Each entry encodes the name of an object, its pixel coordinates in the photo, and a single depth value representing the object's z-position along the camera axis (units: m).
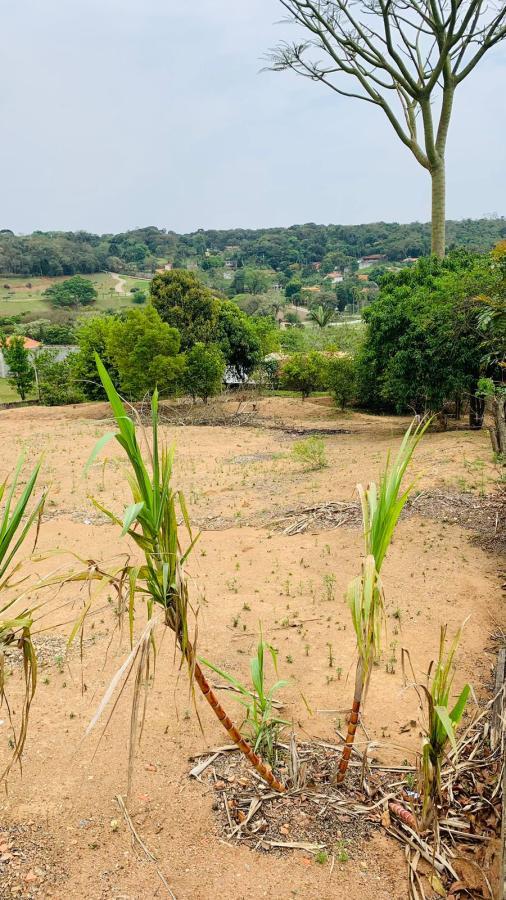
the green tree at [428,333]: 12.35
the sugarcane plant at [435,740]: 2.43
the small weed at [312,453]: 10.93
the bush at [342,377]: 18.78
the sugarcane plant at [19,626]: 1.93
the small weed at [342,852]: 2.70
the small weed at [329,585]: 5.81
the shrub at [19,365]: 24.58
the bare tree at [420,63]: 15.60
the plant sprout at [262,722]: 2.98
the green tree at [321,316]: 36.89
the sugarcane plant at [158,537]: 2.00
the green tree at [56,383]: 25.47
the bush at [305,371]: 21.88
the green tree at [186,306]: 20.92
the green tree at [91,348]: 21.92
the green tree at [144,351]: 18.67
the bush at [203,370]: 19.55
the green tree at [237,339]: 22.05
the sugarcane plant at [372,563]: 2.23
